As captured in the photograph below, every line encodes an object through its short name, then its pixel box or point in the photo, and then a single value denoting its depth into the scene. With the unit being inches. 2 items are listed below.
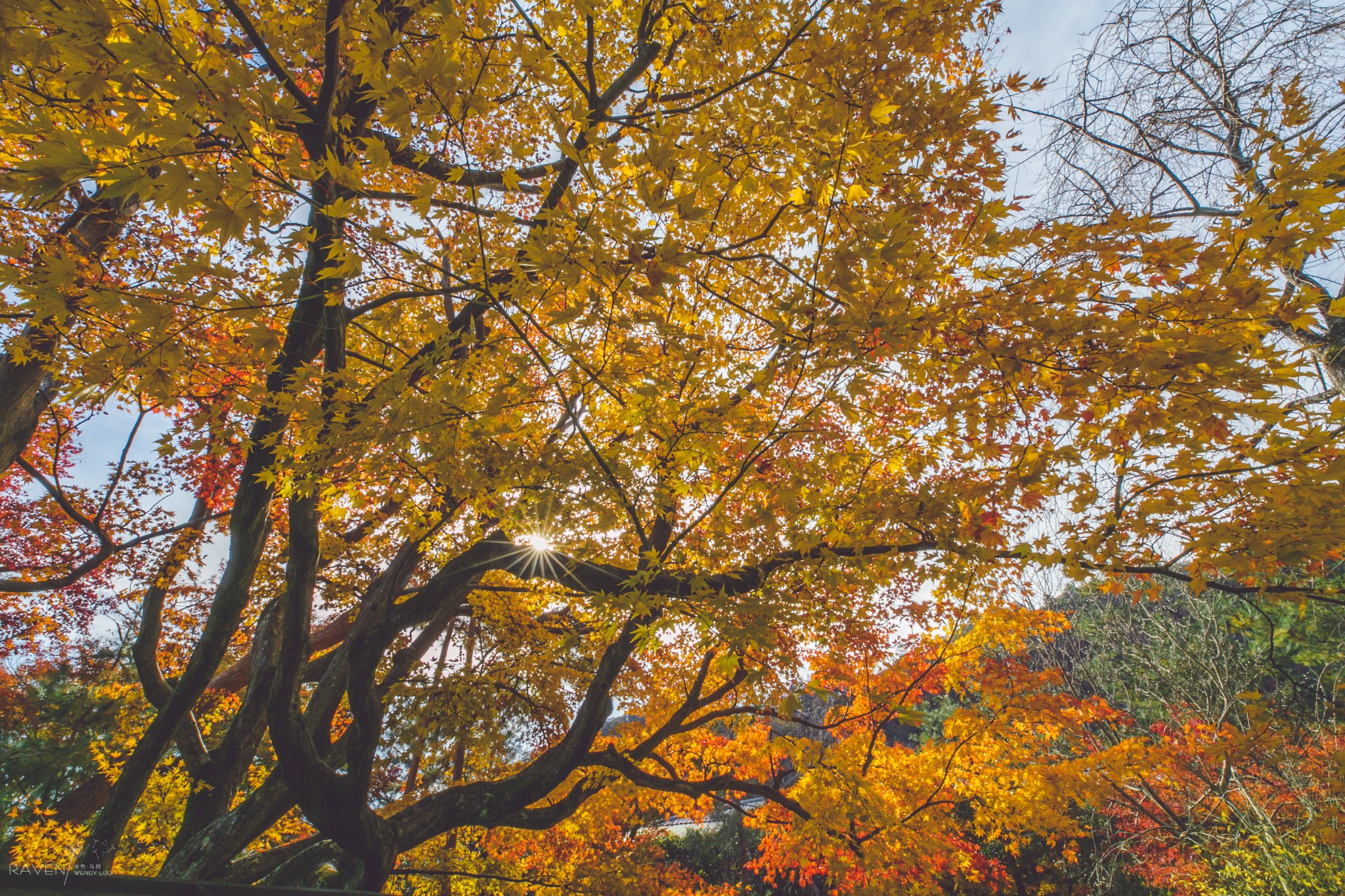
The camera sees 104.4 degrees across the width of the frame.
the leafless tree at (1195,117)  152.9
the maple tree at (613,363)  75.1
